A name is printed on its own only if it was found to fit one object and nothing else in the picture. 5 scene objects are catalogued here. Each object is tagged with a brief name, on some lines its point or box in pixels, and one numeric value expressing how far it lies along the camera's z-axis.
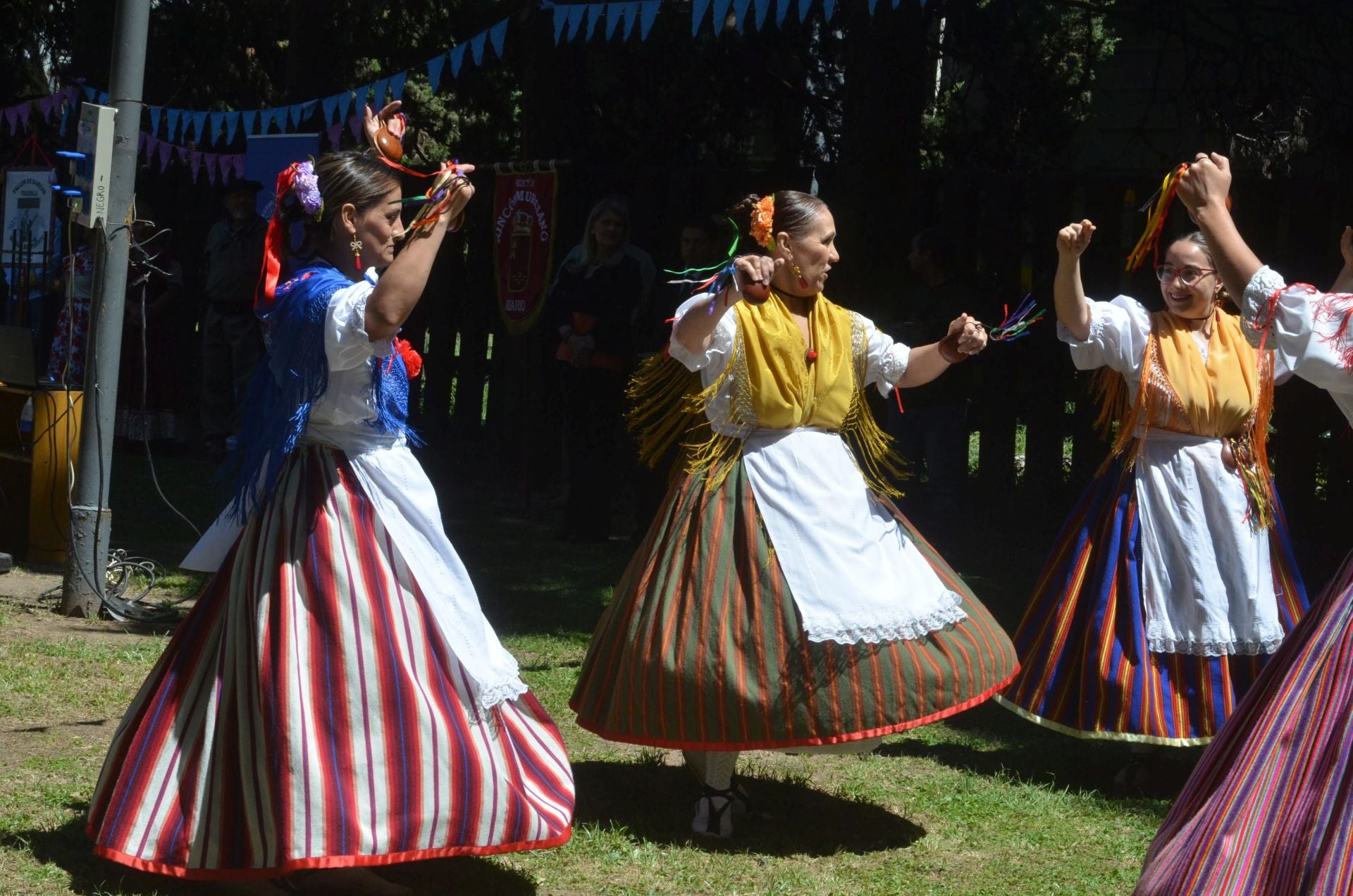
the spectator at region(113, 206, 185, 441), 11.38
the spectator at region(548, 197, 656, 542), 8.23
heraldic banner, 9.34
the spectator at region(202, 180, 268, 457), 10.72
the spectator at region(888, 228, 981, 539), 8.06
